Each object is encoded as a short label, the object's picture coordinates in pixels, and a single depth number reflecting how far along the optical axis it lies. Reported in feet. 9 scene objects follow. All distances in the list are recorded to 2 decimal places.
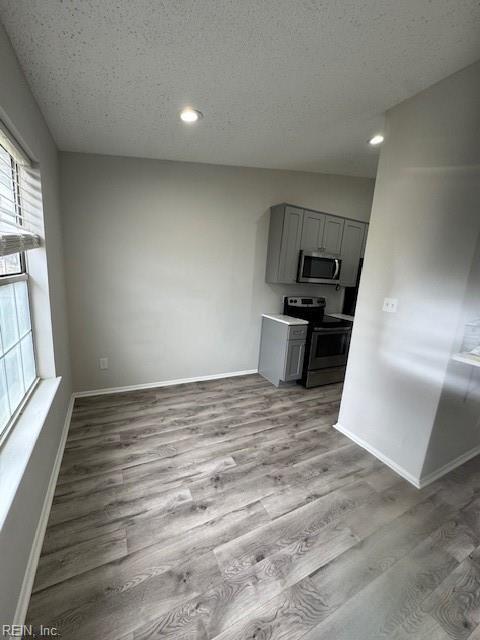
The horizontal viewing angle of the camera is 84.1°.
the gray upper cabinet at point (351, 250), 11.92
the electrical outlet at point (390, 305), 6.59
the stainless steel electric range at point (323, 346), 10.70
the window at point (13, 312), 4.40
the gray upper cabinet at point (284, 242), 10.50
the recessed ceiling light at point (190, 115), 6.23
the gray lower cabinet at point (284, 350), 10.55
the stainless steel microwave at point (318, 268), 11.05
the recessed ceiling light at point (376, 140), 7.52
